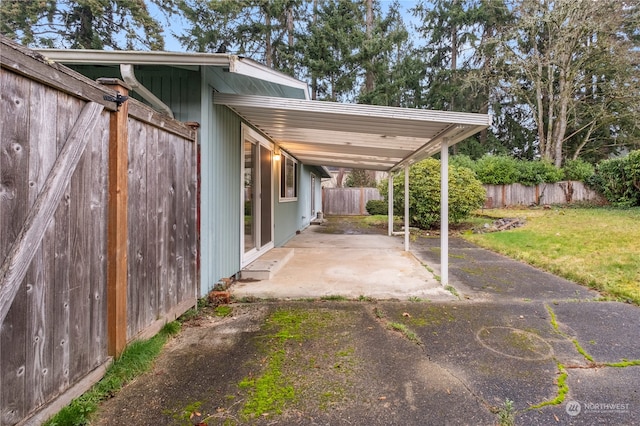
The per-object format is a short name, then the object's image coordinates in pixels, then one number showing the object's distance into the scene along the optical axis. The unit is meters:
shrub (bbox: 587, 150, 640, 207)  12.65
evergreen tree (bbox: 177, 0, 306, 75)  16.19
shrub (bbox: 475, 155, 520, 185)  15.77
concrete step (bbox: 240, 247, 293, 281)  4.87
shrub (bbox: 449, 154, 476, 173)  16.25
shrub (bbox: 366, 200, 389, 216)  17.88
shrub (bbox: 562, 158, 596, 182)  15.36
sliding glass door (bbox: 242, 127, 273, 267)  5.35
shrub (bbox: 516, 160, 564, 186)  15.69
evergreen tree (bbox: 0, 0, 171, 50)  13.80
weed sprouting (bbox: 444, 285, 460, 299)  4.13
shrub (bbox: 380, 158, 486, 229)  10.61
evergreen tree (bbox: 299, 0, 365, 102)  17.72
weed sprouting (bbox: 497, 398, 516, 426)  1.82
